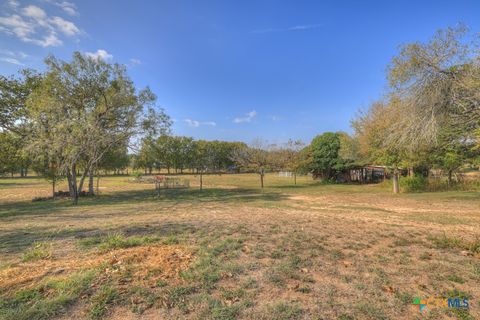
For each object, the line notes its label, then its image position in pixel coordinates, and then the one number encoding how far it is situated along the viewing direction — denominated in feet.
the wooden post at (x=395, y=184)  64.18
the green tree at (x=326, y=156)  104.64
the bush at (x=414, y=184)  65.31
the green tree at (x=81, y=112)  47.93
